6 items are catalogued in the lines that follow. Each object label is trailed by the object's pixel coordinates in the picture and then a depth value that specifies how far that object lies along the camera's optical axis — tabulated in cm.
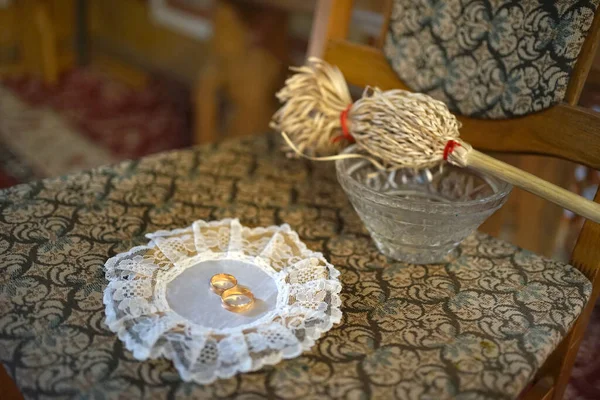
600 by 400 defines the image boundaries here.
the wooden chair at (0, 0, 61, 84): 247
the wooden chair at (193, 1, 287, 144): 165
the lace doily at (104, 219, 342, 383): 55
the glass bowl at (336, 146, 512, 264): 67
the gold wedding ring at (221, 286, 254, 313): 60
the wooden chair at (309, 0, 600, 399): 71
